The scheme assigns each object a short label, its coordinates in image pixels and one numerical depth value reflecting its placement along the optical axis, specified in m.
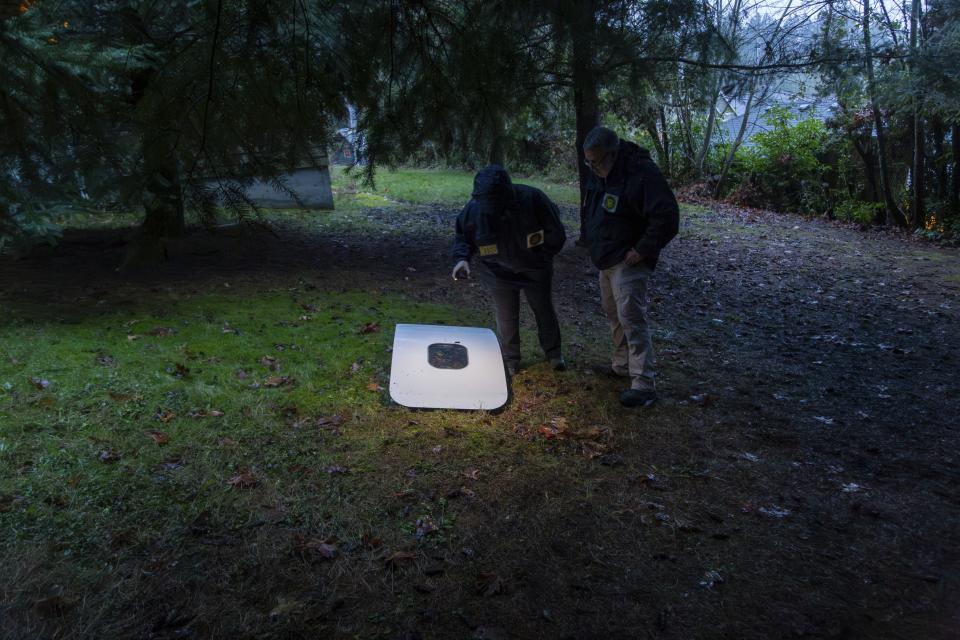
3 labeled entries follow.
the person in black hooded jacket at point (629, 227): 4.69
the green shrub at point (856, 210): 15.95
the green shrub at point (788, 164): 17.44
